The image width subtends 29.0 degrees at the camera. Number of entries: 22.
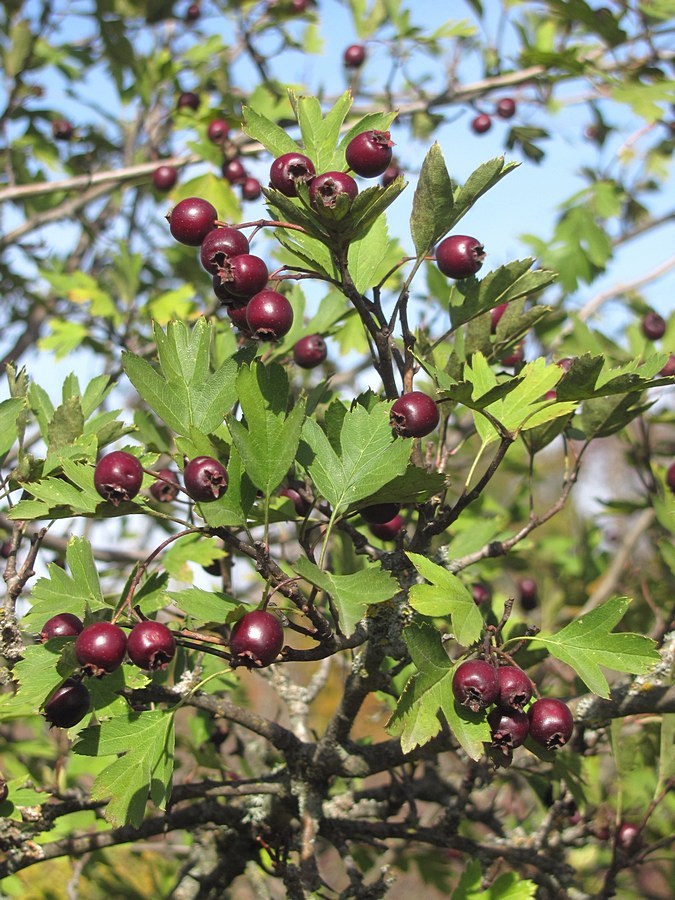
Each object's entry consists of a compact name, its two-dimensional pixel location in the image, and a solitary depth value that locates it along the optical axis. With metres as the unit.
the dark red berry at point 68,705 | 0.30
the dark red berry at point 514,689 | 0.29
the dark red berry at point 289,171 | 0.29
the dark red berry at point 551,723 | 0.29
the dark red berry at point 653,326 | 0.55
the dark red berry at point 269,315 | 0.29
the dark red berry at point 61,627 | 0.31
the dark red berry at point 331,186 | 0.28
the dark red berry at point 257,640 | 0.28
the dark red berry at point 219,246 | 0.30
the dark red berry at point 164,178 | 0.66
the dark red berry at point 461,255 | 0.32
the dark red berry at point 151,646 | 0.28
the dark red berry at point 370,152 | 0.30
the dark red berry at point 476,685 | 0.28
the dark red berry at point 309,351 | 0.38
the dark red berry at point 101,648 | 0.28
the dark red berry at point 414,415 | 0.29
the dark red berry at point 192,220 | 0.30
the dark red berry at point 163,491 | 0.38
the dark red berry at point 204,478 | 0.28
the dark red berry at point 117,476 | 0.28
